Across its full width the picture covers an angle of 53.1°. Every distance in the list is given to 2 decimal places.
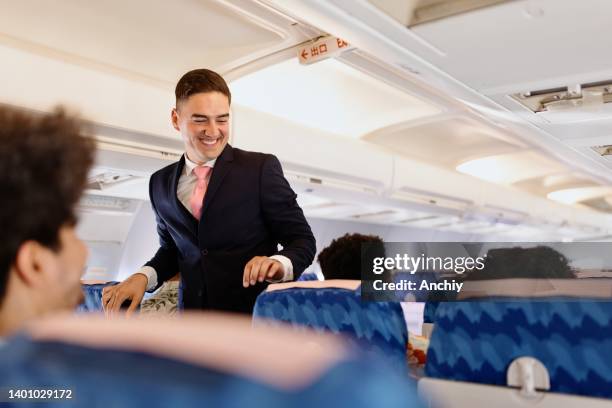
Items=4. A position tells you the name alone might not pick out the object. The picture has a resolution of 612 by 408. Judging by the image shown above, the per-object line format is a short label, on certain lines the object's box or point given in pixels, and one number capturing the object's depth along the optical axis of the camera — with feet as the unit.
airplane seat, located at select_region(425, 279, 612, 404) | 4.58
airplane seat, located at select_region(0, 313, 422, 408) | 1.38
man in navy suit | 7.36
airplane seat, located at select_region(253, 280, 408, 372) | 5.87
